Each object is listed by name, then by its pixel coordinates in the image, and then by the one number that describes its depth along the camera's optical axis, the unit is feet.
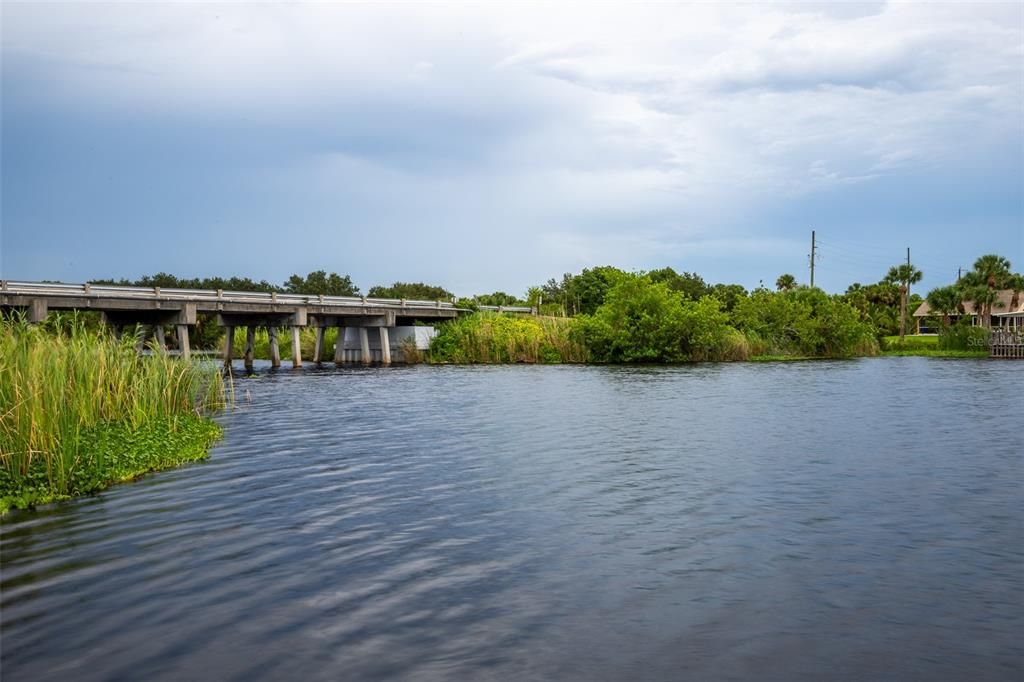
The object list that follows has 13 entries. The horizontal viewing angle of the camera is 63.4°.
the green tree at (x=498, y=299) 381.40
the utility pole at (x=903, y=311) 319.27
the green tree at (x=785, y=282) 372.99
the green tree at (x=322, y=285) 460.55
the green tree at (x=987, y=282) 289.21
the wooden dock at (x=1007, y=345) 226.79
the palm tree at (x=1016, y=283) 322.45
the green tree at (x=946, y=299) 306.55
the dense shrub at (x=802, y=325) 244.01
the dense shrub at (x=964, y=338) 253.24
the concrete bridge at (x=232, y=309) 146.92
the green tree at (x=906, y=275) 357.00
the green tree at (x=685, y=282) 334.40
